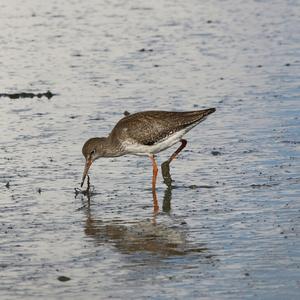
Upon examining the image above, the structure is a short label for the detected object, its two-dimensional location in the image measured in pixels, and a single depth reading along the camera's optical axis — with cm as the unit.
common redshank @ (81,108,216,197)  1444
